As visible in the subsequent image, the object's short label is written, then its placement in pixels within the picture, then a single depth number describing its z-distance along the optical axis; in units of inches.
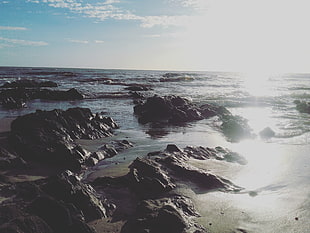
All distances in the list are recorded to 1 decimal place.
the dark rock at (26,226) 135.3
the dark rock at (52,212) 158.1
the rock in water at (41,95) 1048.7
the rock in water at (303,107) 886.3
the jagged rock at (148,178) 241.4
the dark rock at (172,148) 352.5
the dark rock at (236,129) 510.3
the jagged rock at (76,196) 196.4
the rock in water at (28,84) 1595.2
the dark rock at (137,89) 1656.0
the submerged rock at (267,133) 511.9
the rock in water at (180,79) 2896.2
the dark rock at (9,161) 286.0
